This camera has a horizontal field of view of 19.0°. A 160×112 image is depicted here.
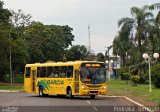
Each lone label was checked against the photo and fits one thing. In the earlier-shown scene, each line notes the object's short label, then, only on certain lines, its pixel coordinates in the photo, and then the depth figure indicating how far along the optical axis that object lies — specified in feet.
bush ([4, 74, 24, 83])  309.79
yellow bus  108.88
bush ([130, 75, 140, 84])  195.72
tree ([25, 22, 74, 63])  313.32
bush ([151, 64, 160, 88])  158.07
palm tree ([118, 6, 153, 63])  238.27
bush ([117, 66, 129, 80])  277.91
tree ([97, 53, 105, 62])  488.35
